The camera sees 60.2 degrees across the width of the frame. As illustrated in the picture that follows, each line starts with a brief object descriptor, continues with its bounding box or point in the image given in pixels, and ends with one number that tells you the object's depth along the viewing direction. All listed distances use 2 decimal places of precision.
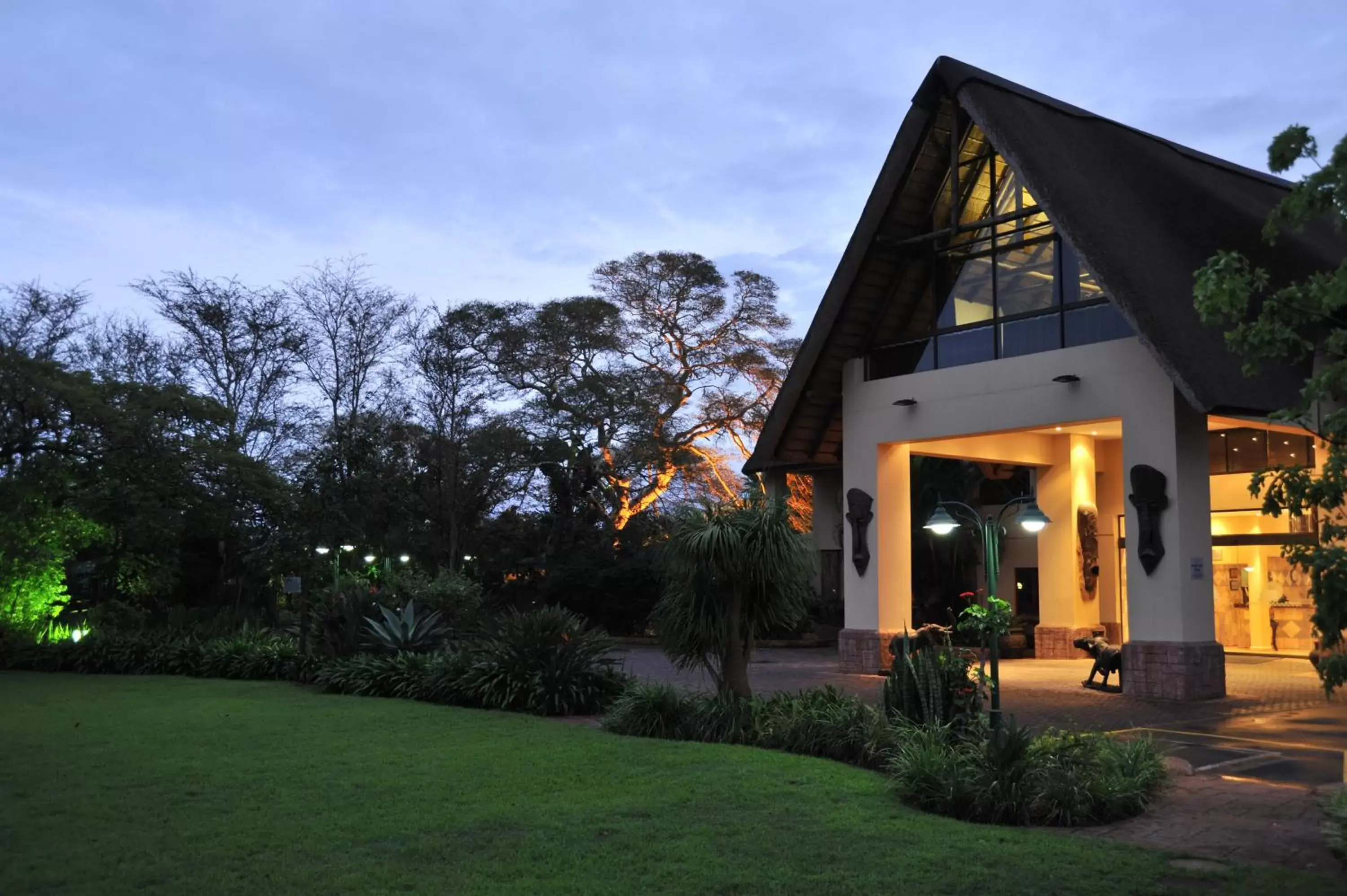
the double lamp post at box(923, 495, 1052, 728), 9.12
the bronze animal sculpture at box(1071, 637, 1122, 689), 16.48
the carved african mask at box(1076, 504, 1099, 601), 22.17
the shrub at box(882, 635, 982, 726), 10.46
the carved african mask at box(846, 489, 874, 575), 19.94
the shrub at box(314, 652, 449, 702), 16.45
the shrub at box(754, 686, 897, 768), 10.29
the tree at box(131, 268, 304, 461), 36.34
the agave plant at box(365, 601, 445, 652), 18.14
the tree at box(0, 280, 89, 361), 31.34
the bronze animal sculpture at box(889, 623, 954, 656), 14.57
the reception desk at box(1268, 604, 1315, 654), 22.56
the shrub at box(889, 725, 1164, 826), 8.01
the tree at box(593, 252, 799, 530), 37.28
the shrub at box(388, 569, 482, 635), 20.89
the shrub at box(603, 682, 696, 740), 12.18
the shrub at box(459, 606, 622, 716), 14.59
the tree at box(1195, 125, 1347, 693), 5.56
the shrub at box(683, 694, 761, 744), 11.53
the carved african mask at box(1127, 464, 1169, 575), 15.99
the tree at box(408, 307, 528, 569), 34.84
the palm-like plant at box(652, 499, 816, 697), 12.49
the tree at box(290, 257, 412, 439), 36.97
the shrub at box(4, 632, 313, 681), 20.14
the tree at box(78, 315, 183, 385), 36.22
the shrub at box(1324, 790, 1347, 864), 6.87
